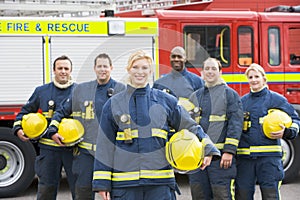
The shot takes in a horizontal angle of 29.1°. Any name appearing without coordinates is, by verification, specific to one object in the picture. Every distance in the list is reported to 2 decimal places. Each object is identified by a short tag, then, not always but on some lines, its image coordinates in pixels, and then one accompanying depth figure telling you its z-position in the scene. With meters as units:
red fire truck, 7.84
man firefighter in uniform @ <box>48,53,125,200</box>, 5.70
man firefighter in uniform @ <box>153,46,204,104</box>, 6.81
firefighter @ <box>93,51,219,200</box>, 4.26
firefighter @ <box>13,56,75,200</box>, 6.07
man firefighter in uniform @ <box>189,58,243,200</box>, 5.76
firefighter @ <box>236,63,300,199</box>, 5.73
